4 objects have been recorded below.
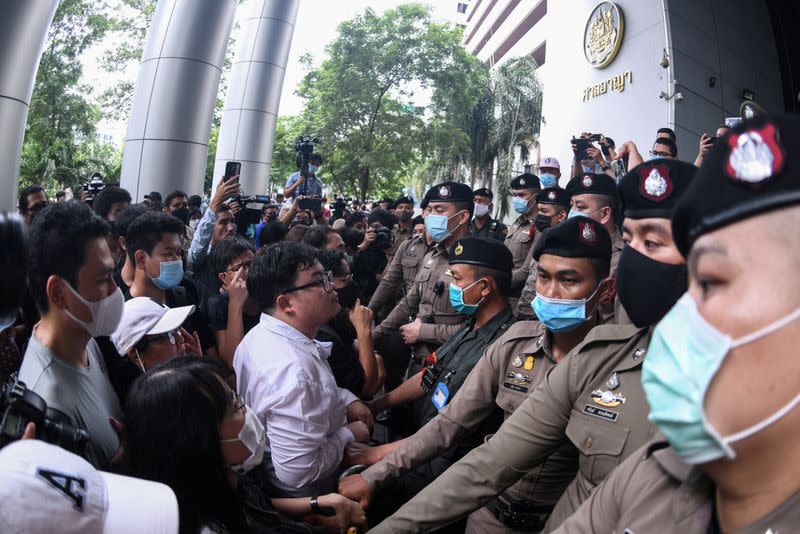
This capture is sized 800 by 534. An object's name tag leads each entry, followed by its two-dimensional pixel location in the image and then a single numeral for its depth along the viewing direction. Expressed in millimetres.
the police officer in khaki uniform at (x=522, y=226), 5664
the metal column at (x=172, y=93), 9117
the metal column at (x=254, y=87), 13258
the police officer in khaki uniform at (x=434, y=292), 4090
